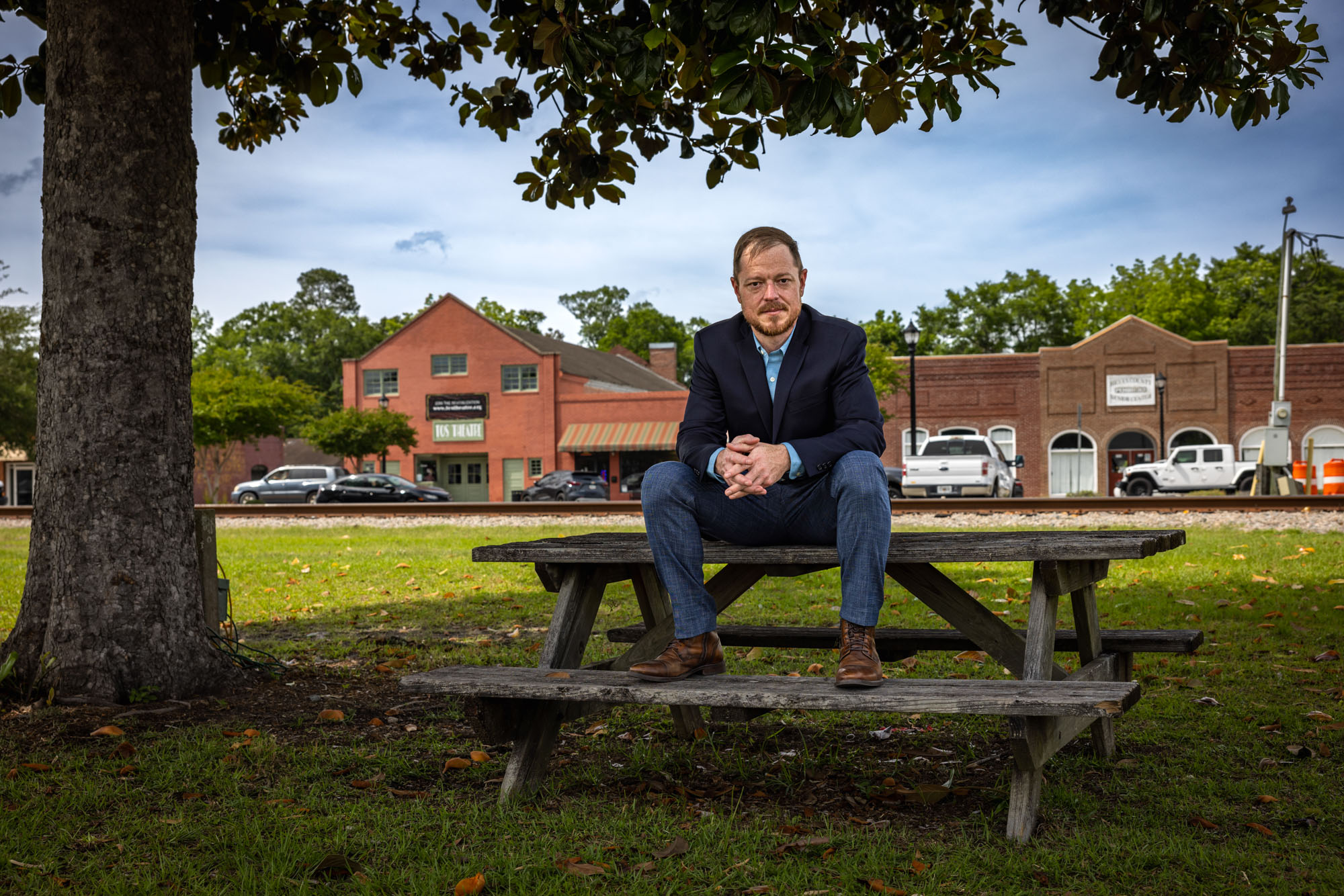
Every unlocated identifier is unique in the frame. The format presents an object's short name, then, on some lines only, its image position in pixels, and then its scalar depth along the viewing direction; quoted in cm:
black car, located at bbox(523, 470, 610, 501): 3719
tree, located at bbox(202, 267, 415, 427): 8019
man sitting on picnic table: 323
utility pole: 2225
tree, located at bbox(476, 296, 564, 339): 7381
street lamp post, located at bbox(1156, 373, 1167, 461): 3938
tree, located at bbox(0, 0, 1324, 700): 464
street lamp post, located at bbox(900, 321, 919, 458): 2822
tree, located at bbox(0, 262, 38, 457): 4147
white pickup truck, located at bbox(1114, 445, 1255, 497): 3147
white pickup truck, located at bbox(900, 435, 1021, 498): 2647
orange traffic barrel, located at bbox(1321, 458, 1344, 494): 2048
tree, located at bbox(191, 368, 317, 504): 4616
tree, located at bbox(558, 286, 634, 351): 10281
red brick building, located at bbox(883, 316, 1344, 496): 4441
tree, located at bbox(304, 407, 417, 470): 4694
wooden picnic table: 289
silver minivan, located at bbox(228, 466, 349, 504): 4178
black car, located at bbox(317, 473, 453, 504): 3716
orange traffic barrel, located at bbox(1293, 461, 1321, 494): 2713
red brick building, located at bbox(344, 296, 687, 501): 4794
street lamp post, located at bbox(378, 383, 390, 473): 4972
